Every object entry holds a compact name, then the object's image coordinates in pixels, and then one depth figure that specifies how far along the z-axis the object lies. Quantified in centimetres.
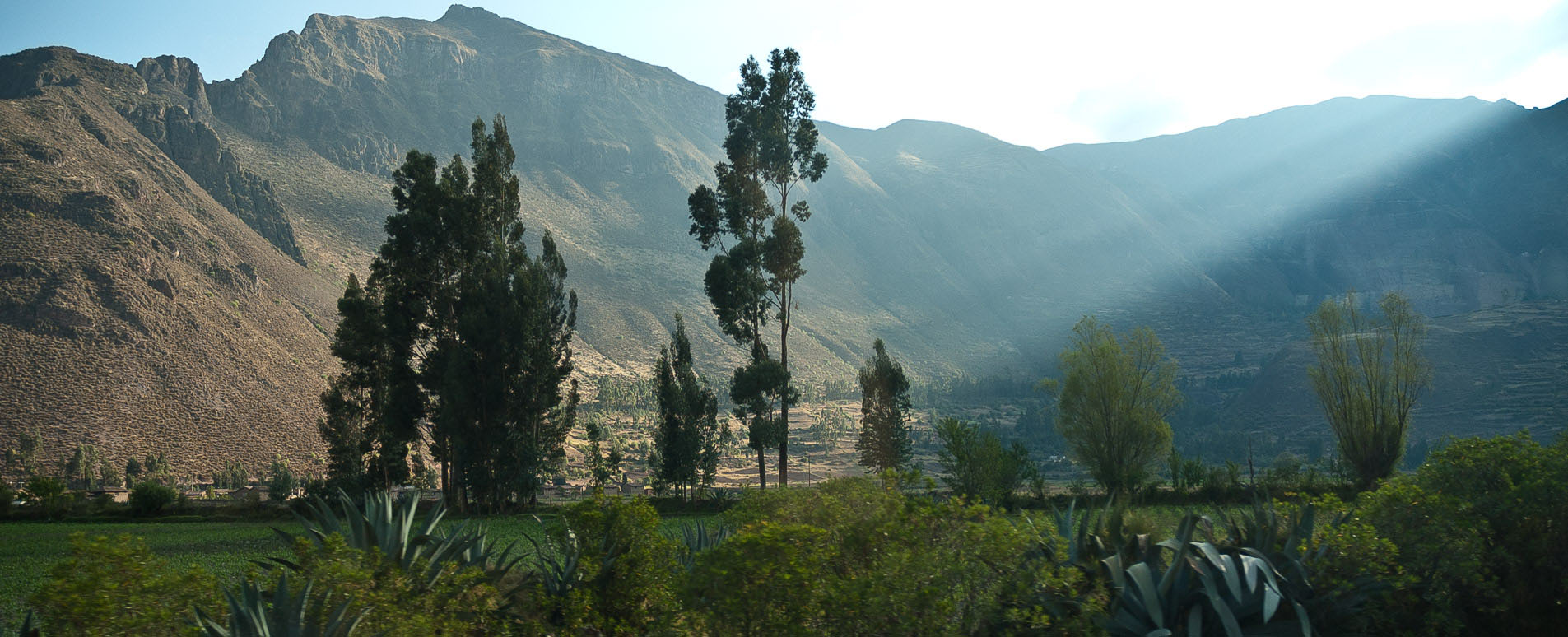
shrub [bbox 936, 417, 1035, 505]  2883
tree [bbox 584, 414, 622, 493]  3919
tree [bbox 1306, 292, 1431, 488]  3052
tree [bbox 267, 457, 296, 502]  3781
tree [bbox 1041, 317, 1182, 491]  3397
